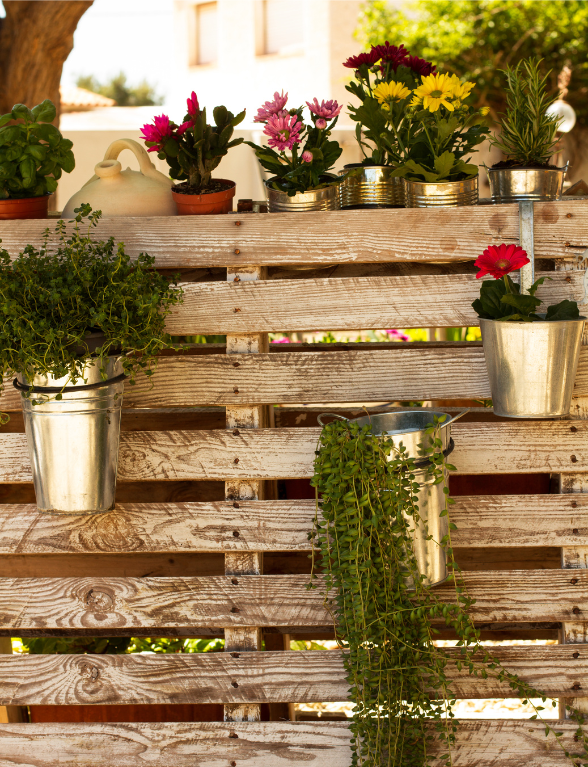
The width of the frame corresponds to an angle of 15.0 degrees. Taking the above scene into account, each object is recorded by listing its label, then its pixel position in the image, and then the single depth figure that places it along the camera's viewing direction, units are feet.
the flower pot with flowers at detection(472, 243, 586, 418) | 9.87
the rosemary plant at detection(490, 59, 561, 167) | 10.27
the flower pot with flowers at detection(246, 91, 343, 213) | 10.16
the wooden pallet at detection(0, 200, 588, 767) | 10.28
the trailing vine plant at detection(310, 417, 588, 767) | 9.83
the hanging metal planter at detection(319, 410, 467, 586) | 9.90
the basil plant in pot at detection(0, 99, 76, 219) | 10.27
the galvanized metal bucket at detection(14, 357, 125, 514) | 9.85
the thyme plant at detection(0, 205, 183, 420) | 9.76
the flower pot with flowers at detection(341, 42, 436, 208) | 10.26
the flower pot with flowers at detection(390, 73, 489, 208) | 10.12
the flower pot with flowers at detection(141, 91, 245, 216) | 10.17
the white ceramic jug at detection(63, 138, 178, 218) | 10.37
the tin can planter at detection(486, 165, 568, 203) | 10.30
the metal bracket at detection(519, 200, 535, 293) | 10.20
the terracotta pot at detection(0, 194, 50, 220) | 10.42
